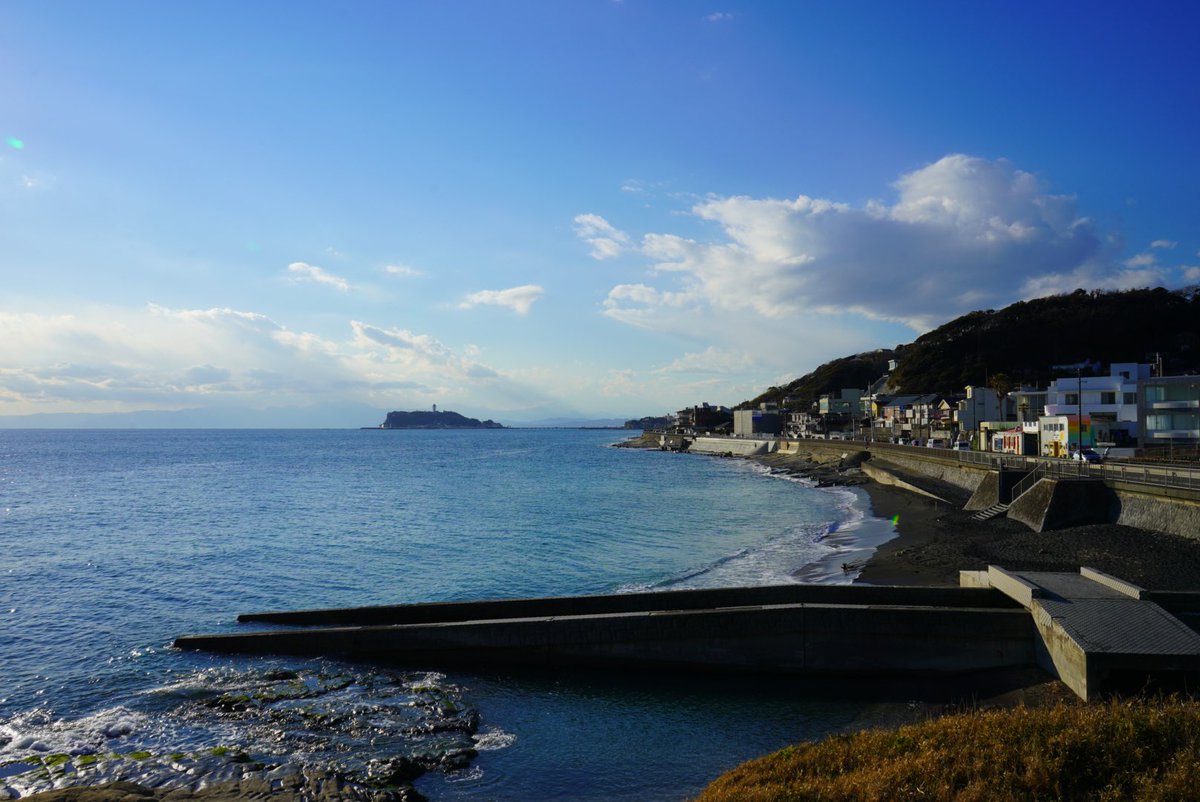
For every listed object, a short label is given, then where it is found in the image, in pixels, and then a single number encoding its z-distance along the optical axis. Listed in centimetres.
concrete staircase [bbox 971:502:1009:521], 3878
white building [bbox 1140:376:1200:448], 5291
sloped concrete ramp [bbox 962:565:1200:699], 1380
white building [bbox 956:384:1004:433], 9156
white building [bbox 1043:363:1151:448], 6028
